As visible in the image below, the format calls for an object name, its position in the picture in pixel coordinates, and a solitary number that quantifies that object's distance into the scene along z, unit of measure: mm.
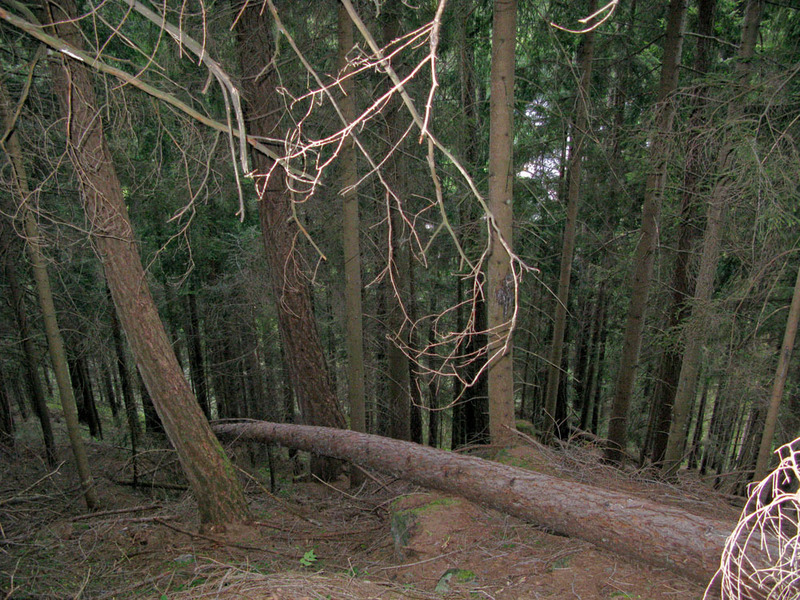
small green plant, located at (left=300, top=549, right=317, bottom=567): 4365
